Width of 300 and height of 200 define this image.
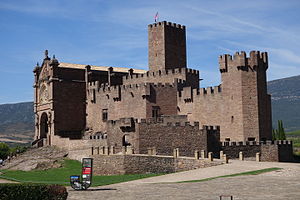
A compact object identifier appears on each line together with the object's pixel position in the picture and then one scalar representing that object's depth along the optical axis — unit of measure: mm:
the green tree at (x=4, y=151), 64062
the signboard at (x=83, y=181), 23594
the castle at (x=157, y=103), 39250
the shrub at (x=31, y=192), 18484
